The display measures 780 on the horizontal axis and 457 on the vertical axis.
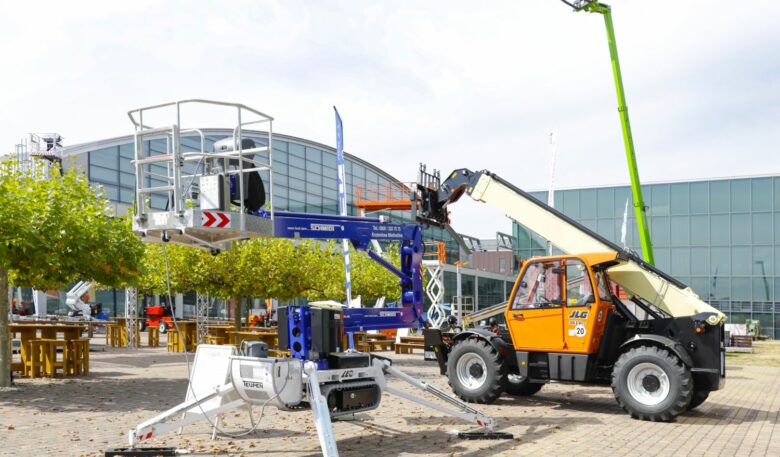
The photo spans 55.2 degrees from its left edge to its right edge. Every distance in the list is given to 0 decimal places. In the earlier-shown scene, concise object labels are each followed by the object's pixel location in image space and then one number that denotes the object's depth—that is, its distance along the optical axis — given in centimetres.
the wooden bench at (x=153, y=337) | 2717
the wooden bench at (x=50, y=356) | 1509
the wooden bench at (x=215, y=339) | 2116
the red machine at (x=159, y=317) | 3445
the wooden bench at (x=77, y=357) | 1553
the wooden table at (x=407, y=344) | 2358
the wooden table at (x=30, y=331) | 1531
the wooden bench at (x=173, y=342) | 2365
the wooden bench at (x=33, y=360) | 1508
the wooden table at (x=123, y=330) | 2603
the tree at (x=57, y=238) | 1180
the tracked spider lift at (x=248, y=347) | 747
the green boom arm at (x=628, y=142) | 1814
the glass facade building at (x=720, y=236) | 3700
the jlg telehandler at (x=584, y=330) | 1026
